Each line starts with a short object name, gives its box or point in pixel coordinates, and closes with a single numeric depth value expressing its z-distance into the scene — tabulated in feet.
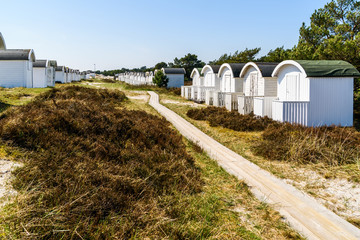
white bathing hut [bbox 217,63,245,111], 71.43
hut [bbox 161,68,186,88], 150.30
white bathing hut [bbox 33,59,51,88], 113.20
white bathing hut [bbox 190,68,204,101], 92.03
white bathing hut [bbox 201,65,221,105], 79.95
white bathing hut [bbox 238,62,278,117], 50.81
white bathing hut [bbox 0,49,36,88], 93.61
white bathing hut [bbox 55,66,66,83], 167.12
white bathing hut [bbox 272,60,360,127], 44.39
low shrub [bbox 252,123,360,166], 27.76
